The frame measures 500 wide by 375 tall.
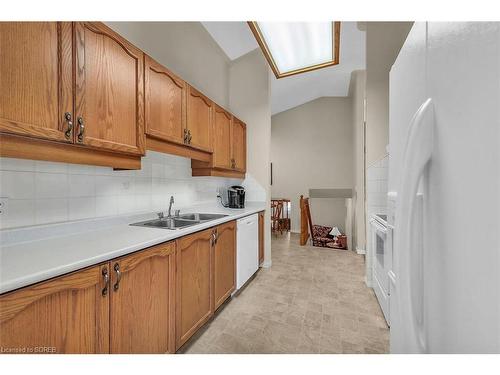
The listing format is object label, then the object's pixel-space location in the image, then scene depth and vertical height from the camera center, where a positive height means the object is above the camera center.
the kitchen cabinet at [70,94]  0.89 +0.45
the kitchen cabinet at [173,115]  1.58 +0.59
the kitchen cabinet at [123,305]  0.74 -0.52
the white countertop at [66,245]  0.76 -0.28
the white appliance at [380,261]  1.80 -0.67
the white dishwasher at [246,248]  2.28 -0.69
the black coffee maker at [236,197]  2.98 -0.14
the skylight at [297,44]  2.21 +1.62
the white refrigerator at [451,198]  0.35 -0.02
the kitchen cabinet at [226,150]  2.44 +0.46
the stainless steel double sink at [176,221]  1.80 -0.30
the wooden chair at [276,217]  5.14 -0.70
